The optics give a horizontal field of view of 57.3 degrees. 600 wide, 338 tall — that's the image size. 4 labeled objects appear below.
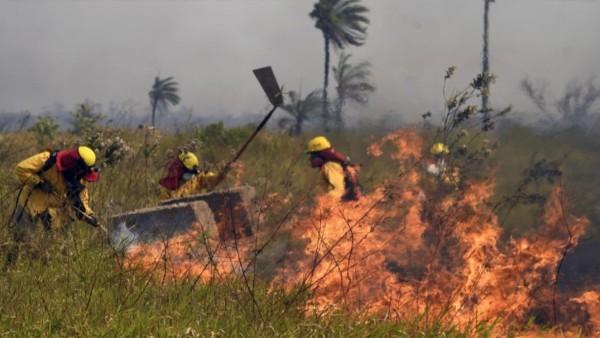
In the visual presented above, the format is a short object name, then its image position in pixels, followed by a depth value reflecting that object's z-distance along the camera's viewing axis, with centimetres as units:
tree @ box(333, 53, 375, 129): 3278
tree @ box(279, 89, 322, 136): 2981
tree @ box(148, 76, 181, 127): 6112
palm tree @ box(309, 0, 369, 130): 3180
